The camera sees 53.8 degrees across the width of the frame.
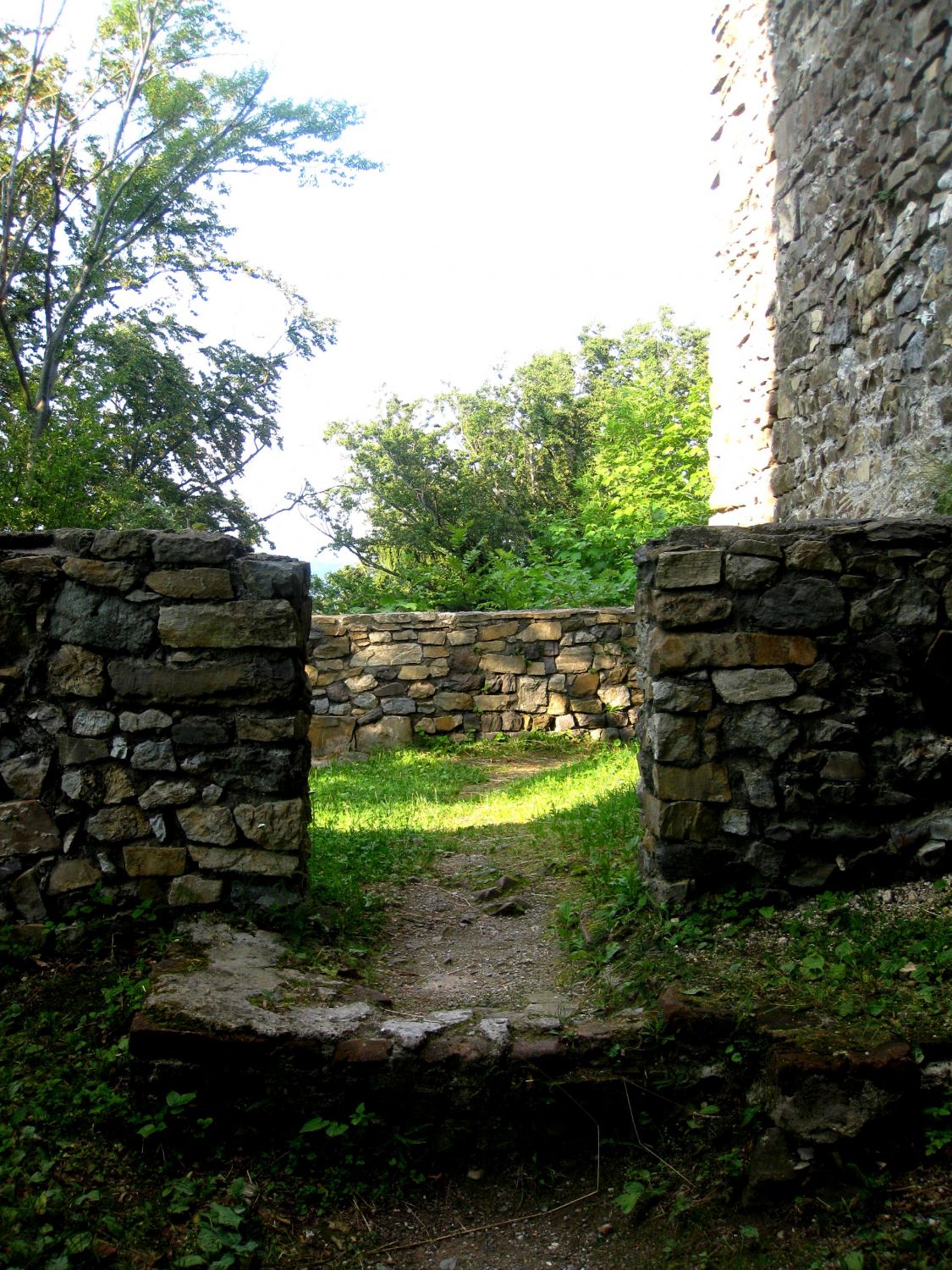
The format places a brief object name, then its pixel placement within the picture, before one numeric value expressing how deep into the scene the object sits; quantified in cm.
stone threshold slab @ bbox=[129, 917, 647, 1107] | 285
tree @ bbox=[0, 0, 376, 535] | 1598
